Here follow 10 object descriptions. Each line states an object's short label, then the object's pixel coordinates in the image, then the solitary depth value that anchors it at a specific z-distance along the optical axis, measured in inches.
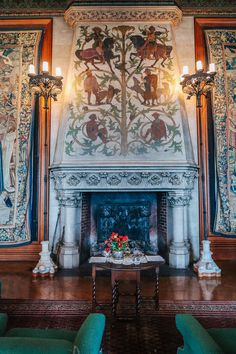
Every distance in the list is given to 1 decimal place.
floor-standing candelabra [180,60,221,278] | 190.7
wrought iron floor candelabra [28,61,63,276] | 190.1
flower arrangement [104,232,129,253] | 146.0
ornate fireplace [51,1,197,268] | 211.3
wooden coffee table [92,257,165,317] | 132.5
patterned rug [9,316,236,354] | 108.1
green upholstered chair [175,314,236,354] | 62.7
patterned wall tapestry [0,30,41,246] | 229.3
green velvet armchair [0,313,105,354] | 61.5
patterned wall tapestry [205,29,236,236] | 230.7
